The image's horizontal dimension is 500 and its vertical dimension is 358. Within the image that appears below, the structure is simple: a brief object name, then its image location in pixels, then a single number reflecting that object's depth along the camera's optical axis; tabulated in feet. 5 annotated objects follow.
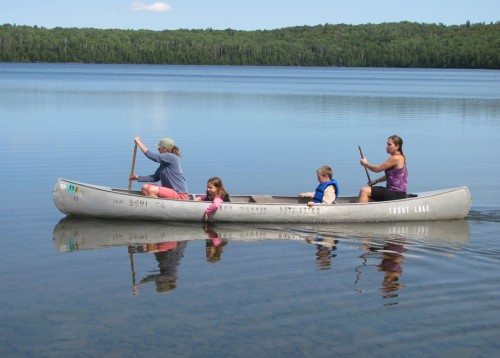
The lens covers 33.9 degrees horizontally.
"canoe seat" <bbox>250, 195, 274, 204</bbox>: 46.60
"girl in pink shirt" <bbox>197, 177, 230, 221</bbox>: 43.70
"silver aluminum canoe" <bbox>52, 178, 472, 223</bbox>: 43.65
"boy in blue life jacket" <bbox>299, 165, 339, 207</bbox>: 43.91
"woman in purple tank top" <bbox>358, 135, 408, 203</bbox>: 44.47
